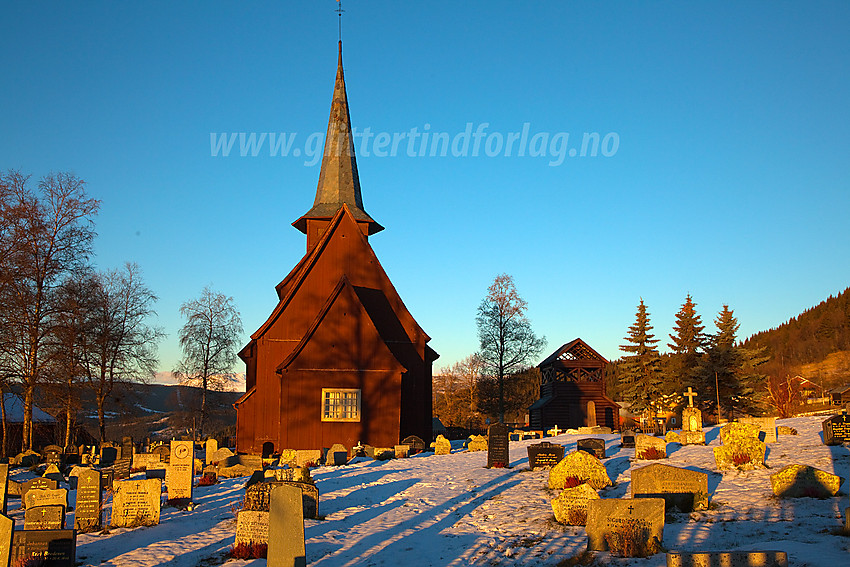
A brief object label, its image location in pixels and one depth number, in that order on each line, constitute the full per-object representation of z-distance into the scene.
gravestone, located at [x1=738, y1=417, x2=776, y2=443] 19.78
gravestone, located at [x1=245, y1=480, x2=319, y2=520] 13.12
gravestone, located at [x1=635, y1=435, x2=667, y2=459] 18.27
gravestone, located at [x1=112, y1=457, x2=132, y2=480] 18.66
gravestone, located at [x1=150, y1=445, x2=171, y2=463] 22.39
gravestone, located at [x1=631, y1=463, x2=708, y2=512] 12.10
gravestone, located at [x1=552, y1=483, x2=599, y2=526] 11.98
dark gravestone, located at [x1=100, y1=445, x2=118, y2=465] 27.18
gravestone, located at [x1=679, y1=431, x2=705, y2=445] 20.97
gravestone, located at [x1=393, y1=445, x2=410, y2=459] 24.20
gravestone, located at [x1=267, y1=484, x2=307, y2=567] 9.52
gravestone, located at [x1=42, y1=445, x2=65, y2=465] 25.64
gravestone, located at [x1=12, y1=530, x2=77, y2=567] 9.88
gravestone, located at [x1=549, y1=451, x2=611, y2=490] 14.62
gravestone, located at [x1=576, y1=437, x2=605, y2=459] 19.05
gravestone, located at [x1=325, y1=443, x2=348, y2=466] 22.20
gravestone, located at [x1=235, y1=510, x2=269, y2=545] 11.15
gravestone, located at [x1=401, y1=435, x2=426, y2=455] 26.28
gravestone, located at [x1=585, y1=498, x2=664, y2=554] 9.70
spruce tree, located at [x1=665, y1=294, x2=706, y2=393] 50.27
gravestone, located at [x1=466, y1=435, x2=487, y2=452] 26.52
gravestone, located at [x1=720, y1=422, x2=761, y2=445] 15.41
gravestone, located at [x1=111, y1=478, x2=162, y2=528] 13.17
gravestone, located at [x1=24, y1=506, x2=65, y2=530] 11.30
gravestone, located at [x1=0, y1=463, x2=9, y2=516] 14.40
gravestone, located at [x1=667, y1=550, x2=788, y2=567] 7.16
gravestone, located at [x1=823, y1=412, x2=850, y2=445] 17.78
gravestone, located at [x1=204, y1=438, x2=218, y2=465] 24.37
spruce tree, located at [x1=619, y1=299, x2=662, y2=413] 48.16
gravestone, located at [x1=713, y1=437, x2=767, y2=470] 14.96
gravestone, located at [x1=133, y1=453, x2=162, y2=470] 21.30
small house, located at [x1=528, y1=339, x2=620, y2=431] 41.69
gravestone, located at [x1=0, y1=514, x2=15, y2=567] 9.52
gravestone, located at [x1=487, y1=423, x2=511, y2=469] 19.45
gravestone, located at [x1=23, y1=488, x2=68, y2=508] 12.49
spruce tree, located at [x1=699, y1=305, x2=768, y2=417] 43.00
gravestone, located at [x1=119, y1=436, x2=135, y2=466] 23.94
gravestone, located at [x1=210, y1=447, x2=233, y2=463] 23.66
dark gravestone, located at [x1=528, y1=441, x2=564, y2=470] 18.20
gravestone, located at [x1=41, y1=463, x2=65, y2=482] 19.42
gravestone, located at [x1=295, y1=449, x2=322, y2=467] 22.45
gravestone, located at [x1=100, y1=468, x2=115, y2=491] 17.17
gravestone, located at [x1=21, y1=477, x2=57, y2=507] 14.07
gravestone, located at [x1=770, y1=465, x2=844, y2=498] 11.97
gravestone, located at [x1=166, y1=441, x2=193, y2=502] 15.59
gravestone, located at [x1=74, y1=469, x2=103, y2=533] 12.92
